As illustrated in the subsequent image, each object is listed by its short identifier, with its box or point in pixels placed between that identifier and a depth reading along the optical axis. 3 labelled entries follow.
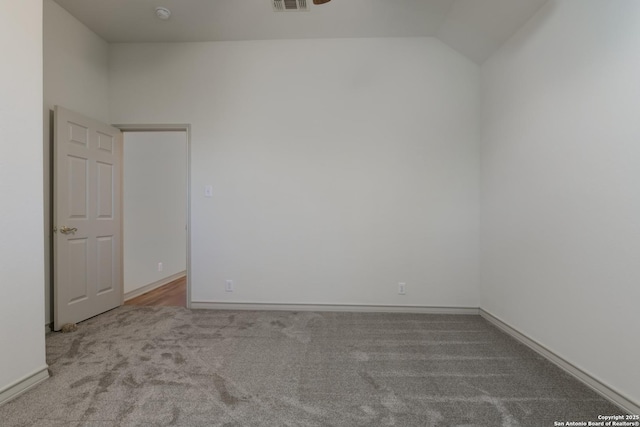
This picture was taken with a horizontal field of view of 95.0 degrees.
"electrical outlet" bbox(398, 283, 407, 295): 3.22
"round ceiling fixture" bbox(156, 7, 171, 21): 2.76
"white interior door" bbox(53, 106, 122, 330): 2.69
